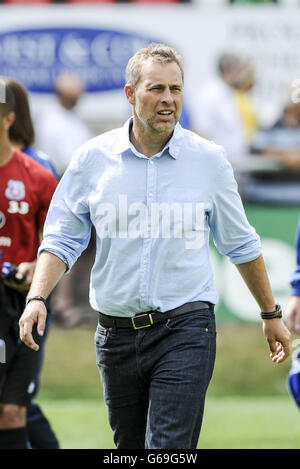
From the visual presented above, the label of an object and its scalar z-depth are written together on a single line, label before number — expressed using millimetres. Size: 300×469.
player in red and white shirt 12102
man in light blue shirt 9727
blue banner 26328
